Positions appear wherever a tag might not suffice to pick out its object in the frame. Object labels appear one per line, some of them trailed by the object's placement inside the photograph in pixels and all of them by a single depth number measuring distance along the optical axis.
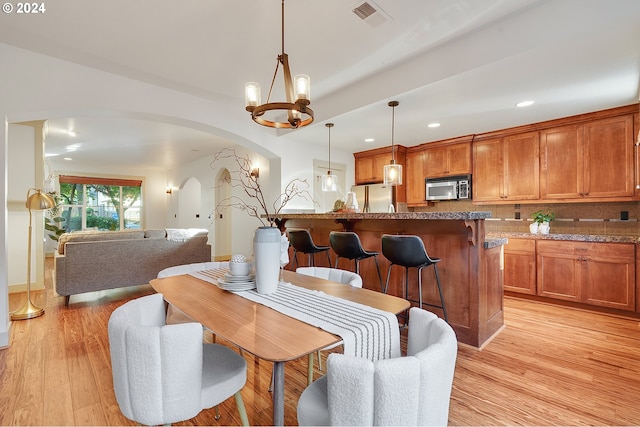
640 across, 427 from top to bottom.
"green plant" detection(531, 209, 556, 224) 3.99
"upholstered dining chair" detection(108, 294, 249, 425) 0.96
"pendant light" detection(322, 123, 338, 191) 4.04
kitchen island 2.47
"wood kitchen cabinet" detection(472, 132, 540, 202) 4.01
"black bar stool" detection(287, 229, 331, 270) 3.27
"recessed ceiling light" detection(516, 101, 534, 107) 3.21
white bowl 1.72
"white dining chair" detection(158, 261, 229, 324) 1.60
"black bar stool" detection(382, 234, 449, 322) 2.41
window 8.48
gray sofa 3.58
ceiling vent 2.00
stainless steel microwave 4.64
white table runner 1.01
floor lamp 3.14
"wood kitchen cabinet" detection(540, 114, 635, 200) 3.34
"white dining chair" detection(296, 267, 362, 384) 1.74
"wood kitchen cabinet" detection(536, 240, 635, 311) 3.14
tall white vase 1.49
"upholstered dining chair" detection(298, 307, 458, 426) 0.75
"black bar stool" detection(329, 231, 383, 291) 2.83
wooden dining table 0.92
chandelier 1.94
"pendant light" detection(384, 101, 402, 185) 3.34
